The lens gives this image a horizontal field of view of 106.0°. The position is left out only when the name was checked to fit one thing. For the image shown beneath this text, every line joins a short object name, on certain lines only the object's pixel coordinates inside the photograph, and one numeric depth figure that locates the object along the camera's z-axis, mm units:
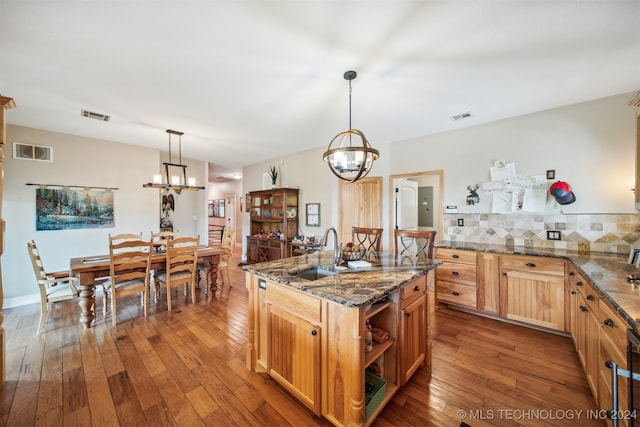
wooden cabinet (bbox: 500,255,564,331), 2545
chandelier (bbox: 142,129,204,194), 3424
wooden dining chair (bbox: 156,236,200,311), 3248
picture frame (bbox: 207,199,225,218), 10000
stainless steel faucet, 2076
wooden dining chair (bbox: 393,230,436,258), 2559
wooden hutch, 5375
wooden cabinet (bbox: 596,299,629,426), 1195
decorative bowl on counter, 2193
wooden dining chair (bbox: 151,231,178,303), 3506
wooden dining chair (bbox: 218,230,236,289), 4223
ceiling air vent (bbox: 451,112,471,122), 3153
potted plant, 5782
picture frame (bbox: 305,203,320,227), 5192
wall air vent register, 3631
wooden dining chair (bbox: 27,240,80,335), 2656
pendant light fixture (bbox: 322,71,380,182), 1864
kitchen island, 1385
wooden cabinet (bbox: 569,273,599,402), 1590
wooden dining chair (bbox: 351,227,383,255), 2937
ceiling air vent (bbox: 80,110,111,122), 3146
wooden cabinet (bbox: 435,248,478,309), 3064
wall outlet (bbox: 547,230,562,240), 2925
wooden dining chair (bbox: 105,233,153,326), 2870
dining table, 2744
